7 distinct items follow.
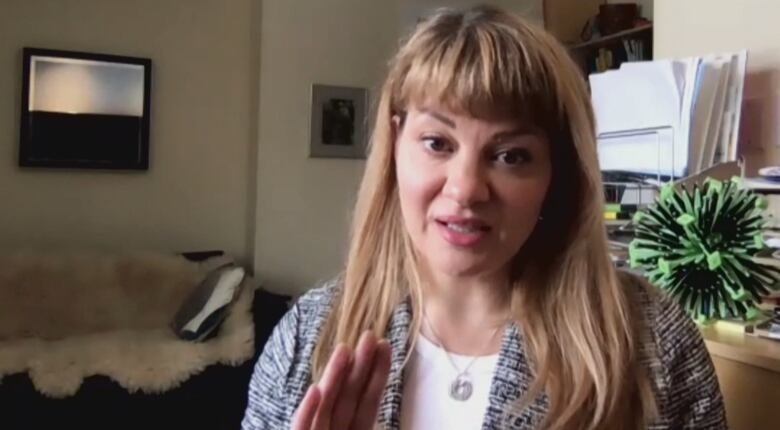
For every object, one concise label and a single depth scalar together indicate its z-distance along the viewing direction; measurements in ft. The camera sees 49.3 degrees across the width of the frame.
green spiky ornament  3.67
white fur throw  9.40
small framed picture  12.66
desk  3.31
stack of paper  4.55
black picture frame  11.37
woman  3.08
